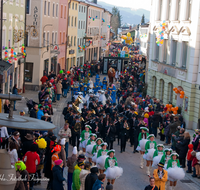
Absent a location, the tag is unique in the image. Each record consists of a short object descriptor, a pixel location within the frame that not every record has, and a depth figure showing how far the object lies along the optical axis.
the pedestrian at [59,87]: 29.94
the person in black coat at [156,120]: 19.98
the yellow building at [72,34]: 53.88
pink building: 47.48
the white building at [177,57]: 24.12
